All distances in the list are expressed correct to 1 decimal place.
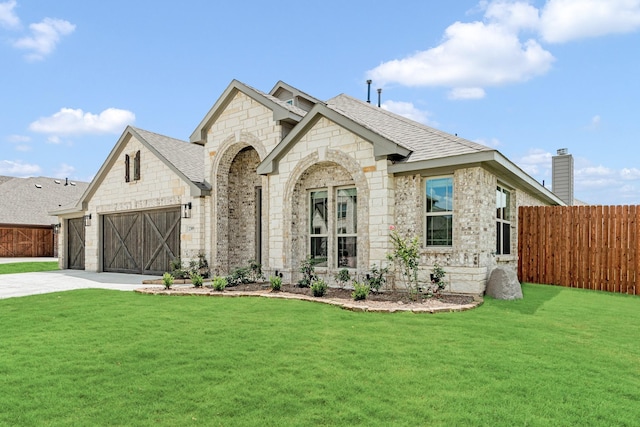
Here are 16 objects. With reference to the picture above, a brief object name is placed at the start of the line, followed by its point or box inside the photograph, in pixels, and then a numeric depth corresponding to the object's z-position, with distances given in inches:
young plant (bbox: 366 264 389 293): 358.9
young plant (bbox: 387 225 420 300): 335.3
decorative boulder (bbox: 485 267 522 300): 338.3
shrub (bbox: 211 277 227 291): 389.4
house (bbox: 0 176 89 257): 1133.7
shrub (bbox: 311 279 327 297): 349.1
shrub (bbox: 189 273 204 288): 437.1
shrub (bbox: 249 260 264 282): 465.7
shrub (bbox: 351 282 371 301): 324.2
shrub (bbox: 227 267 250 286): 442.0
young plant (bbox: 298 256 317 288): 405.2
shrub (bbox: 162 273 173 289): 418.0
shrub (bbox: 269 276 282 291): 387.9
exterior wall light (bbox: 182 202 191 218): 555.5
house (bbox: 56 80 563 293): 356.8
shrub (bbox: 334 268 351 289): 390.0
